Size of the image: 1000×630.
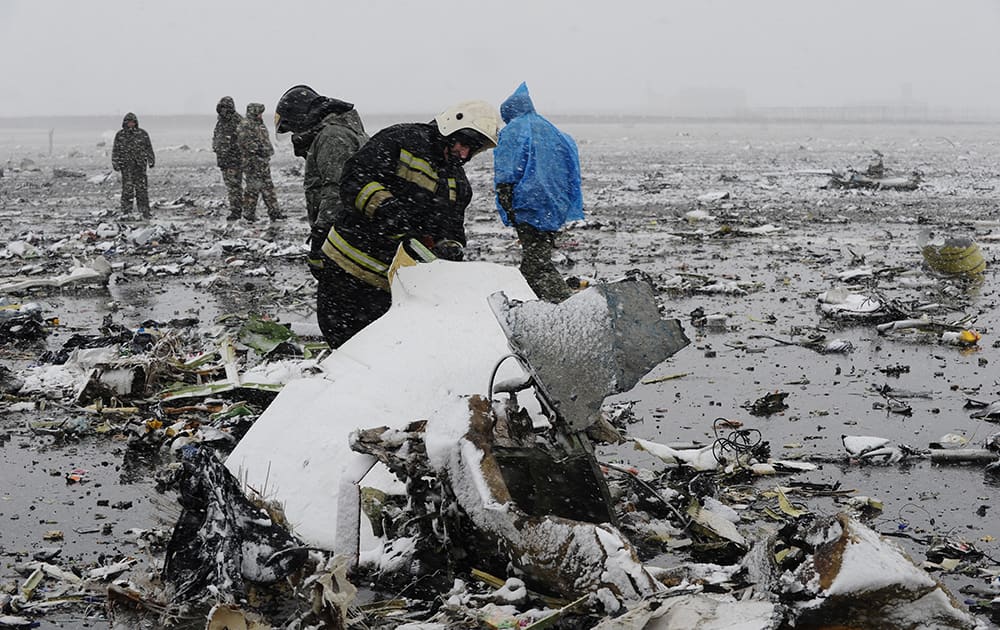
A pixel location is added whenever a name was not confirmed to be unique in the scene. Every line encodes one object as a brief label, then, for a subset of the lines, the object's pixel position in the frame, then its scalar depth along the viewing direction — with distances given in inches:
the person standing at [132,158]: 606.9
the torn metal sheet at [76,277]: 374.9
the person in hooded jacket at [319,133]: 242.7
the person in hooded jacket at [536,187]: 288.4
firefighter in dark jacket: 193.5
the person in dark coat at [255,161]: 565.6
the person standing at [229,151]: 582.9
